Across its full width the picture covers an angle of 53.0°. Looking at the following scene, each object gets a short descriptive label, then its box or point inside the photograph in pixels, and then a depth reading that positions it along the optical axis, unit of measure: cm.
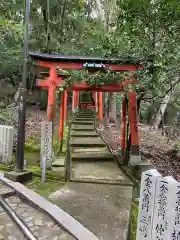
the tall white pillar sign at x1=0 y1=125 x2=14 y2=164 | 508
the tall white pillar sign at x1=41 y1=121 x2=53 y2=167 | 444
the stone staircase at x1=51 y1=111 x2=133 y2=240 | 286
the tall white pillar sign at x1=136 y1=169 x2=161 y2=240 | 199
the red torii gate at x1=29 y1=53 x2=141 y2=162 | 500
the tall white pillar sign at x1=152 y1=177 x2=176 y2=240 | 188
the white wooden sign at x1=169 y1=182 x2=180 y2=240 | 184
